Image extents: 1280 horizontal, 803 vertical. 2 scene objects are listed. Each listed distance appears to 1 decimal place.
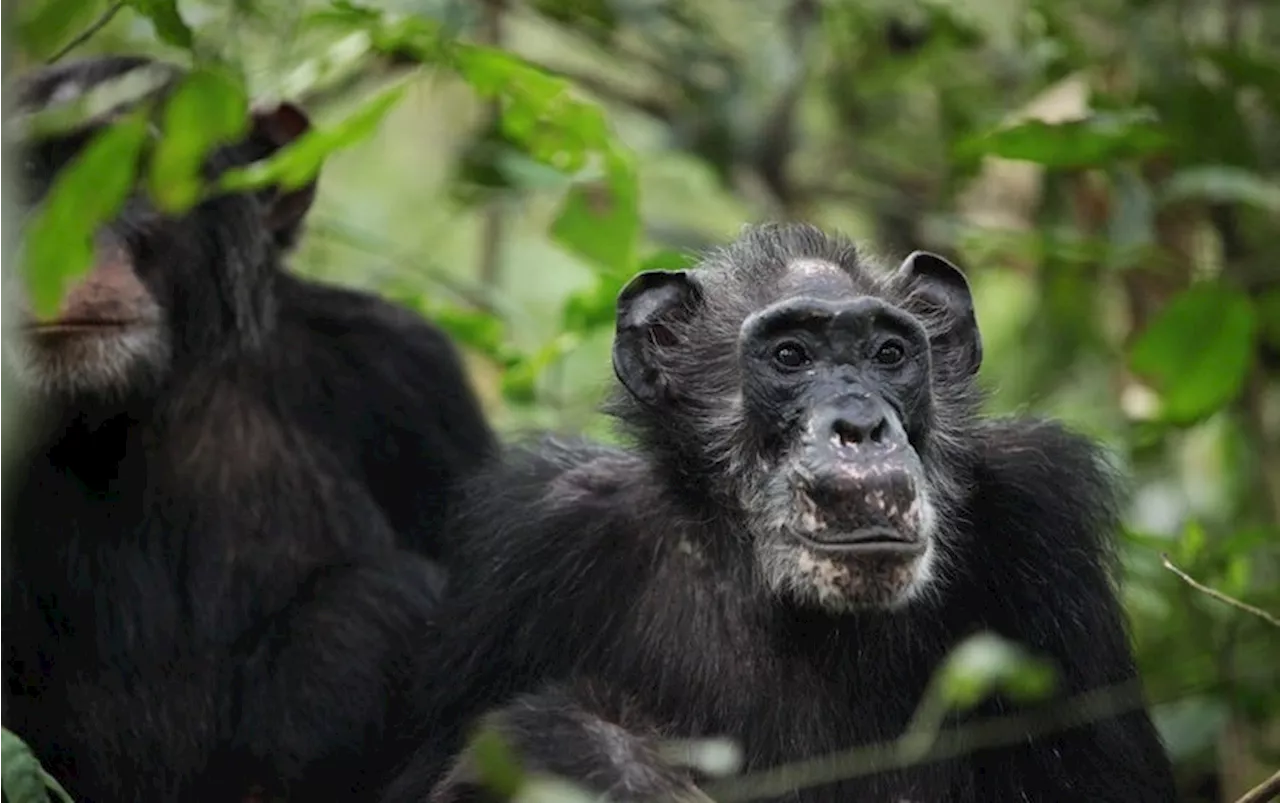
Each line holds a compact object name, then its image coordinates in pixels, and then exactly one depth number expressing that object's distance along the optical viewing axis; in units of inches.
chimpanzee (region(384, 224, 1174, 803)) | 425.4
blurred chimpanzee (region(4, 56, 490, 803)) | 514.0
